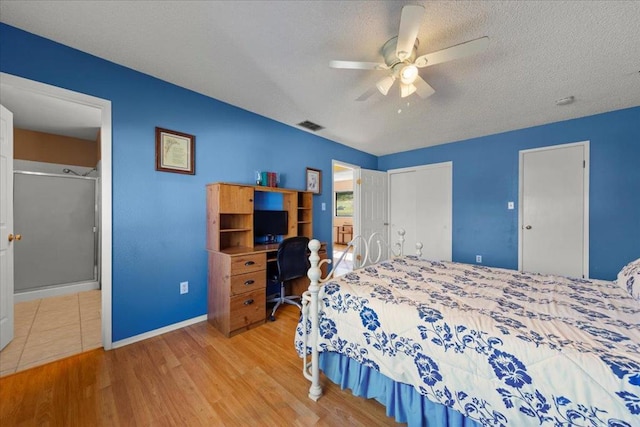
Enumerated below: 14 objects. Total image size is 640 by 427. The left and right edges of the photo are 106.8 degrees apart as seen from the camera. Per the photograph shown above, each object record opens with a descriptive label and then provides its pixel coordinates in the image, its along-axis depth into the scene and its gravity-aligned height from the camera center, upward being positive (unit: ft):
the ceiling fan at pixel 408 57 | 4.29 +3.30
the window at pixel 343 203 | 26.96 +0.98
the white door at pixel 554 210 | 9.96 +0.09
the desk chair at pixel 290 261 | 8.31 -1.82
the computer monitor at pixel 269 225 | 9.39 -0.55
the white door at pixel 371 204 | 14.12 +0.47
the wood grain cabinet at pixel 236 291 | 7.21 -2.54
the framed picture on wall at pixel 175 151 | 7.28 +1.90
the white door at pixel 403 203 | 15.03 +0.57
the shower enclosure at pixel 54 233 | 10.14 -1.03
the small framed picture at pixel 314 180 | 11.96 +1.60
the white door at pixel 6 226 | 6.06 -0.40
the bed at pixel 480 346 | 2.66 -1.84
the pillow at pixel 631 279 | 4.53 -1.38
